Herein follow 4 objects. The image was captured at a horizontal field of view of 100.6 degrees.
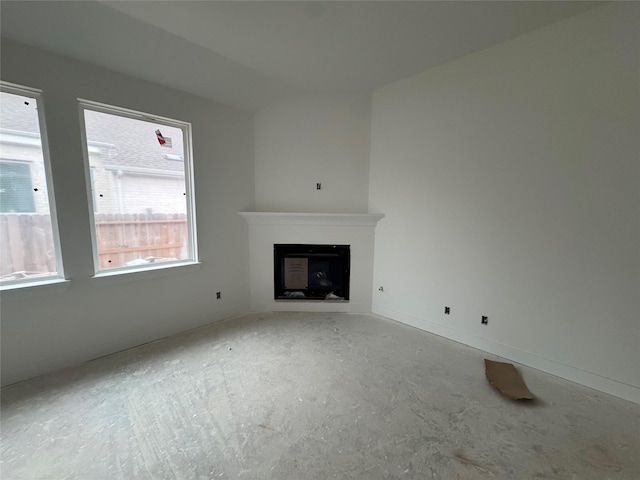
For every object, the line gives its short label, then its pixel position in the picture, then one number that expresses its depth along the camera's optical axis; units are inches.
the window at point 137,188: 92.7
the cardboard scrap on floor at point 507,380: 75.7
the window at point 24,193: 77.0
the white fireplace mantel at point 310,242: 131.3
